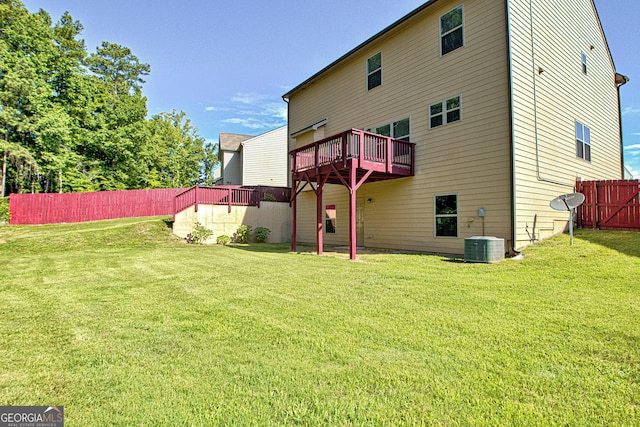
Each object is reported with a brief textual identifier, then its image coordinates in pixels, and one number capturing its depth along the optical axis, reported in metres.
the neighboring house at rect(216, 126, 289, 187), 25.22
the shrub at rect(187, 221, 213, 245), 14.57
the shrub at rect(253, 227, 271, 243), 15.85
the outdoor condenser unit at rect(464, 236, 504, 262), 7.66
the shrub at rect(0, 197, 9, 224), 18.45
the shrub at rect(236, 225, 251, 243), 15.53
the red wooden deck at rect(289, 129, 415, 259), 9.70
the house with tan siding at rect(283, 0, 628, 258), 8.76
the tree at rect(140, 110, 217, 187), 28.98
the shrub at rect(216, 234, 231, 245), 14.94
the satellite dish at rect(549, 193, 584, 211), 8.35
